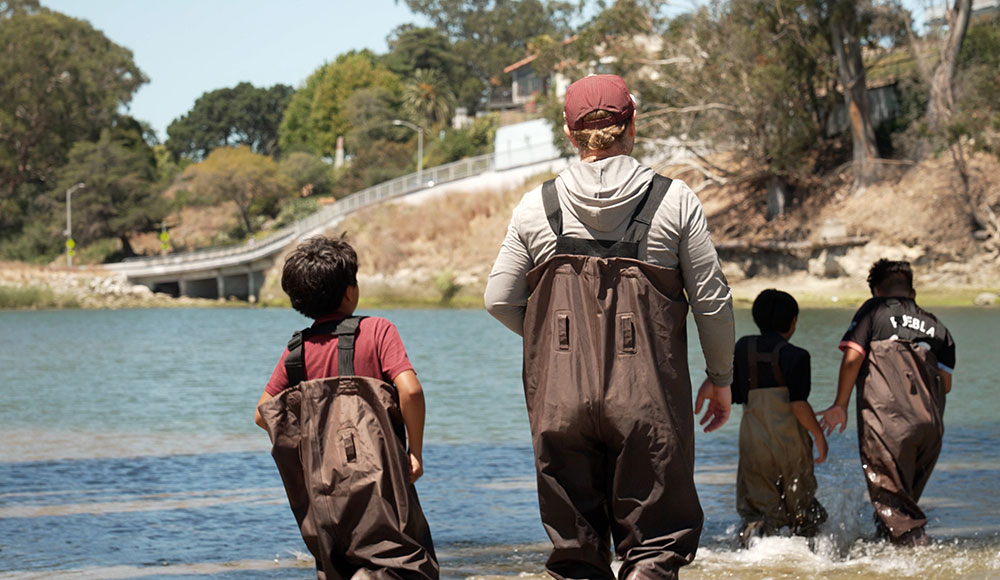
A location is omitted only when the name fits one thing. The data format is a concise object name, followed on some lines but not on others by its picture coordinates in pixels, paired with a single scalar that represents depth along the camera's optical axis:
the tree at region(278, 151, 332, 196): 96.56
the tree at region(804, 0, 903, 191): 42.38
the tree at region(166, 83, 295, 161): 132.38
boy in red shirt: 4.16
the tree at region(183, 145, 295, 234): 87.19
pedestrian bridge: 66.44
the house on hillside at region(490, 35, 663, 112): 81.23
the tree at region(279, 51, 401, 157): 106.12
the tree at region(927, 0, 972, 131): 41.88
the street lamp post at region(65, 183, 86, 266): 74.94
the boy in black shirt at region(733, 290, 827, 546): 6.55
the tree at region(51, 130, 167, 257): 78.56
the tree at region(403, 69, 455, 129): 95.00
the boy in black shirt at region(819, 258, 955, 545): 6.41
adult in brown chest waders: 3.85
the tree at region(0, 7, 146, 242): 82.25
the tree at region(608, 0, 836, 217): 44.41
